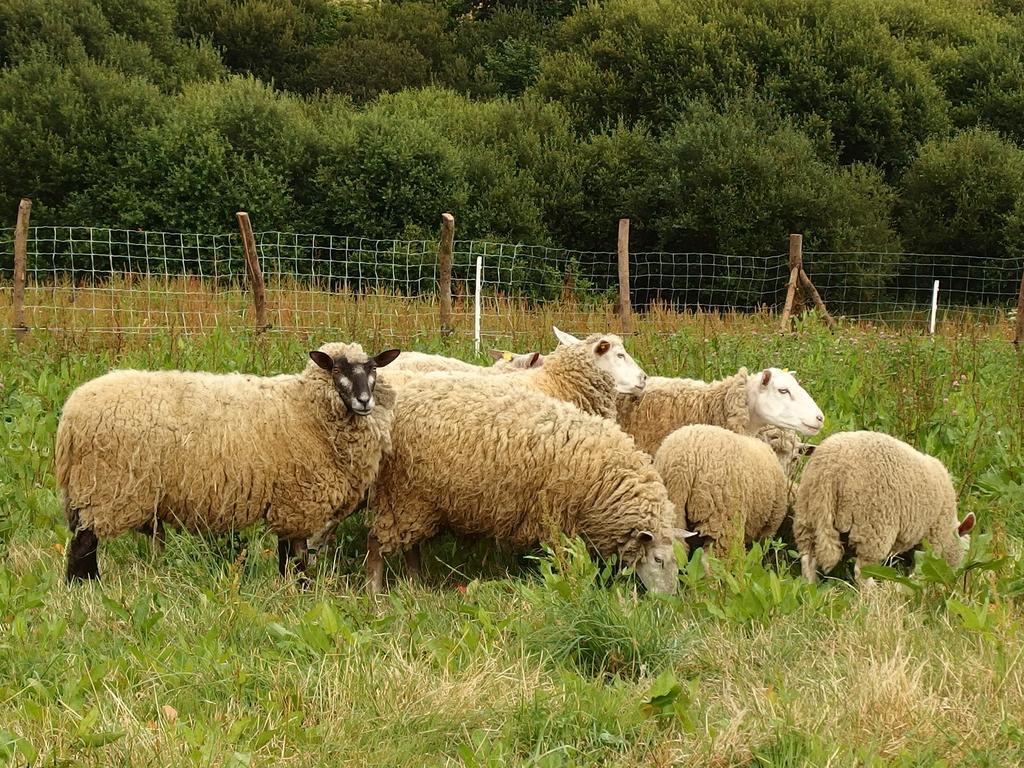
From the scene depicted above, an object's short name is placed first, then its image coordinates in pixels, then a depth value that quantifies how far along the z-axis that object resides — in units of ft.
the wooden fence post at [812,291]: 51.85
